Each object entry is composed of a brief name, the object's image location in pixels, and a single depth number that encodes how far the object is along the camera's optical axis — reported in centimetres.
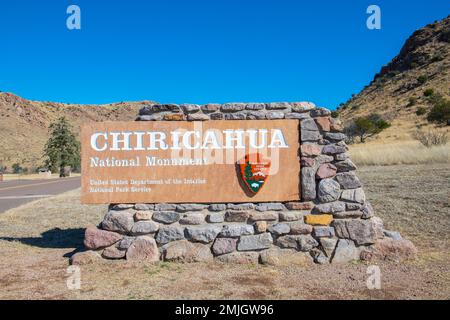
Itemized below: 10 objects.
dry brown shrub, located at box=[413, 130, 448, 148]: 1853
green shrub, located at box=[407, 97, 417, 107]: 4073
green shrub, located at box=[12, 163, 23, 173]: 4226
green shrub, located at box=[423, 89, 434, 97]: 4013
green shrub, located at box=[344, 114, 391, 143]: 3453
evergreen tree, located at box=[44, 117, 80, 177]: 3762
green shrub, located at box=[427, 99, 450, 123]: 3095
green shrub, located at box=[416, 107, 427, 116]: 3633
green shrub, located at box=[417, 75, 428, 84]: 4556
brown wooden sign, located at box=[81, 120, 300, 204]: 616
